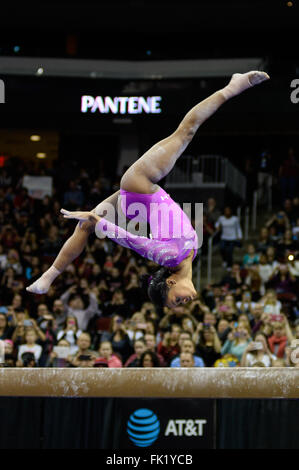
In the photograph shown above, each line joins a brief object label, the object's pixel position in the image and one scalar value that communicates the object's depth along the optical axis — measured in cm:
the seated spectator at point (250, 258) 2011
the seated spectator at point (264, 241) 2118
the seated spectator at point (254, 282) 1854
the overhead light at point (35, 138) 3328
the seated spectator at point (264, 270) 1927
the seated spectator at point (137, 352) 1385
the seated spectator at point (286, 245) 1972
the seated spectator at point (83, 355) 1358
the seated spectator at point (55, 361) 1427
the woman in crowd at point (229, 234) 2178
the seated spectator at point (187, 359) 1327
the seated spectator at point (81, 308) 1725
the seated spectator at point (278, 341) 1463
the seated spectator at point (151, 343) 1430
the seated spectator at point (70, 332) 1508
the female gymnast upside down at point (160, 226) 920
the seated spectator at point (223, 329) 1520
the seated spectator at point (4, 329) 1536
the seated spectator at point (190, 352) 1346
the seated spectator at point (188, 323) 1567
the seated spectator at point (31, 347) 1466
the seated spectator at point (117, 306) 1747
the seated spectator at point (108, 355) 1372
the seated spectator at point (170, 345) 1434
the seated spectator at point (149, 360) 1326
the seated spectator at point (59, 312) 1702
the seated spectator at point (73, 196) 2453
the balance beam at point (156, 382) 1053
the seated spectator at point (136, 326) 1541
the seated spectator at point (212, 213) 2305
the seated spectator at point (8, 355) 1388
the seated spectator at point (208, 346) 1439
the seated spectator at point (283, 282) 1813
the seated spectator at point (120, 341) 1489
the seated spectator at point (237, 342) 1440
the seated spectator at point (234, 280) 1880
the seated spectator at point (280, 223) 2195
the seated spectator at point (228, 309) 1608
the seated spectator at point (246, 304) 1701
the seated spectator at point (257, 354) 1367
